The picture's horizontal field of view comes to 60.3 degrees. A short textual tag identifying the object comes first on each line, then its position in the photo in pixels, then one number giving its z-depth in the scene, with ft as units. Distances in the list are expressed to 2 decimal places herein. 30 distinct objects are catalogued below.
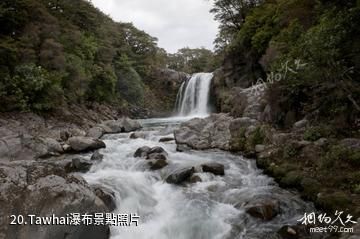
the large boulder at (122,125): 59.52
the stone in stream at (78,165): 31.48
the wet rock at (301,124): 35.14
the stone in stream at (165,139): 46.86
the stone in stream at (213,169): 30.09
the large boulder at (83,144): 41.63
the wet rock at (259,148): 35.35
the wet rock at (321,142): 29.19
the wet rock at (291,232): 19.01
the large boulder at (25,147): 36.24
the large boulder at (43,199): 15.97
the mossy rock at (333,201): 20.35
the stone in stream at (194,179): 28.33
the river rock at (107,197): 22.29
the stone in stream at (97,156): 35.40
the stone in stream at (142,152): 36.94
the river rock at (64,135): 47.15
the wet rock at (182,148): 41.07
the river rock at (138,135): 49.78
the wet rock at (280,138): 33.99
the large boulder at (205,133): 42.88
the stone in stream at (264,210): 21.53
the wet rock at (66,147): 41.43
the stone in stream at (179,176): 28.07
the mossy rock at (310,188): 23.32
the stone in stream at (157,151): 36.86
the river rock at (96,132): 51.67
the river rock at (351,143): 26.38
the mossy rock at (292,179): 25.88
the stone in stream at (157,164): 31.81
